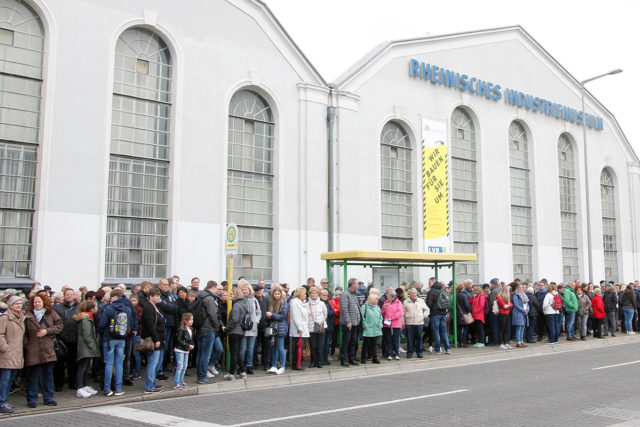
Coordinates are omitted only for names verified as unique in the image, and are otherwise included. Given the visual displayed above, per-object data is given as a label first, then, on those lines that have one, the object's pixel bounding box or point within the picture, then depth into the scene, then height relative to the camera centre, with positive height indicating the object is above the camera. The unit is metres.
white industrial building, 15.19 +4.03
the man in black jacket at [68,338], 10.76 -1.06
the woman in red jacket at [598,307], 19.33 -0.85
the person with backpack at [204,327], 11.28 -0.91
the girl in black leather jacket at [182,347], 10.64 -1.19
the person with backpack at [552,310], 17.84 -0.88
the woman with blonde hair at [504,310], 16.45 -0.82
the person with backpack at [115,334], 10.21 -0.95
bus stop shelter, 14.74 +0.48
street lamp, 23.14 +4.87
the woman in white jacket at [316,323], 12.84 -0.92
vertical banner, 22.67 +3.36
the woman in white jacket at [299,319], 12.67 -0.84
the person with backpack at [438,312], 15.22 -0.81
